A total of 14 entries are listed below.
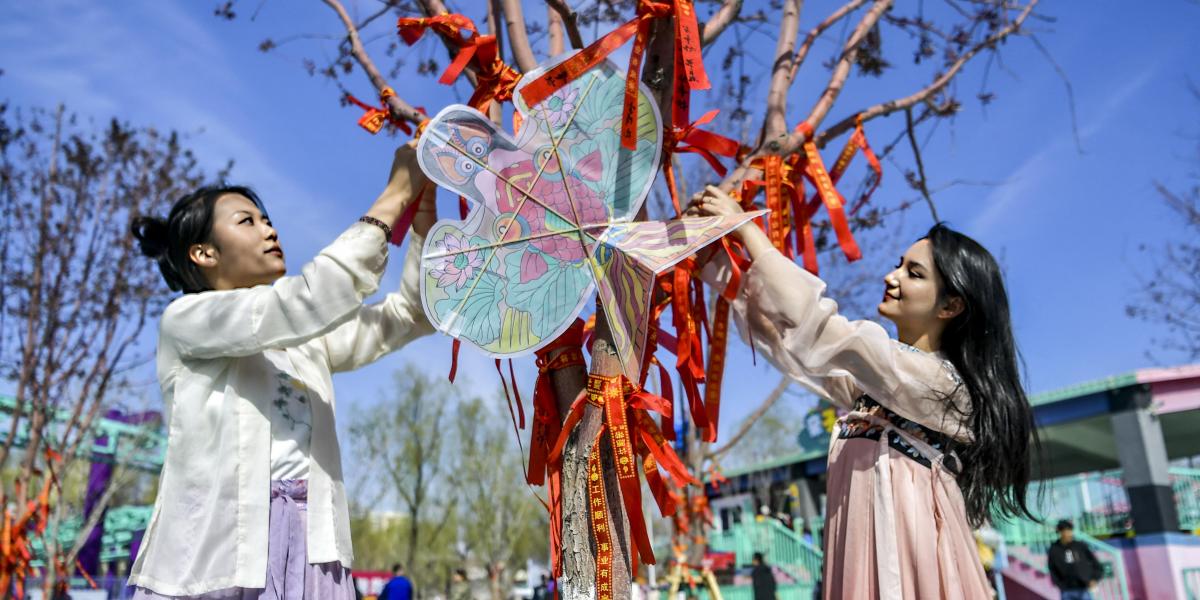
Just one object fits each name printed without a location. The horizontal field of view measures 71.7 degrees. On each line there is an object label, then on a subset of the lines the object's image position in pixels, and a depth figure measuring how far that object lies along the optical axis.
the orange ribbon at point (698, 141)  2.26
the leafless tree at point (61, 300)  6.99
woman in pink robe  1.96
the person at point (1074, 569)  7.21
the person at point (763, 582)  8.87
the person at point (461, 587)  8.05
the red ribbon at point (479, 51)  2.20
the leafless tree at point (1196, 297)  8.71
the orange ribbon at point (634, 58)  2.05
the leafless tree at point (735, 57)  2.00
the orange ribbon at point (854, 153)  2.69
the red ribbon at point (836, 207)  2.50
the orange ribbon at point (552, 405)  2.14
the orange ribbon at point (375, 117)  2.33
